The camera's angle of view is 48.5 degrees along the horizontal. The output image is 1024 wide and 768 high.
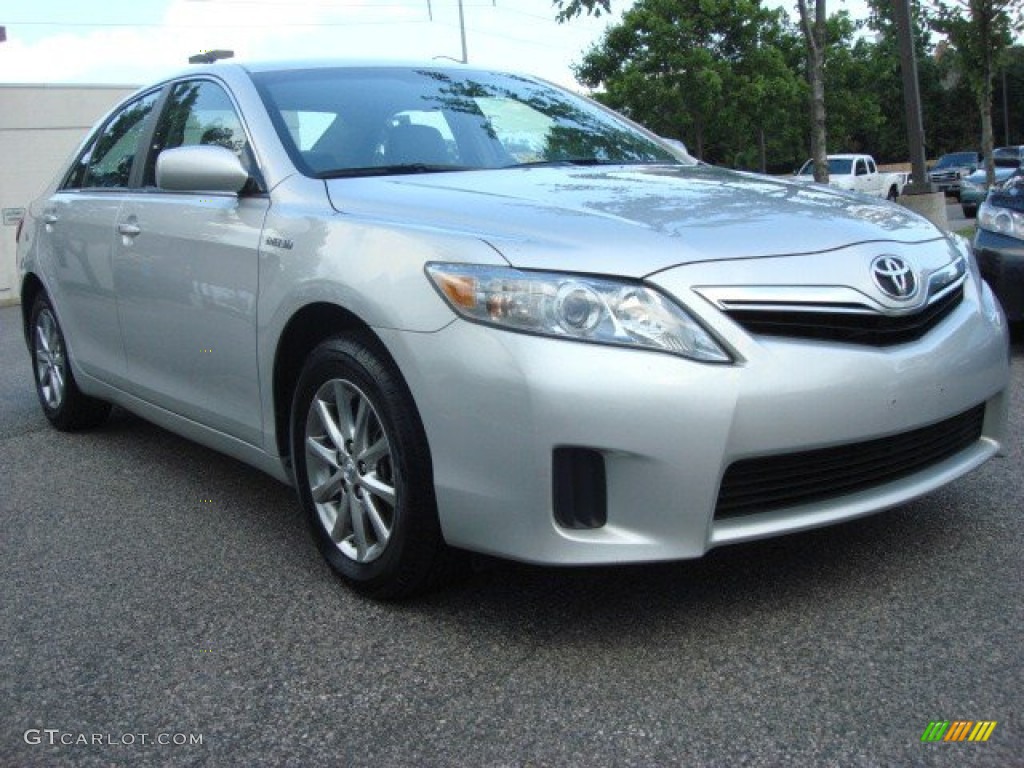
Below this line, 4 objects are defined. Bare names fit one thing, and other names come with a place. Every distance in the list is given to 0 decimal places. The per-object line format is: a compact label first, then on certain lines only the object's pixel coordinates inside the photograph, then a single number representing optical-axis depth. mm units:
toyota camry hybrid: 2641
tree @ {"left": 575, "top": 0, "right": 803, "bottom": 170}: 35625
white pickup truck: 31836
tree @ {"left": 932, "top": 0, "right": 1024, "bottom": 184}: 16938
